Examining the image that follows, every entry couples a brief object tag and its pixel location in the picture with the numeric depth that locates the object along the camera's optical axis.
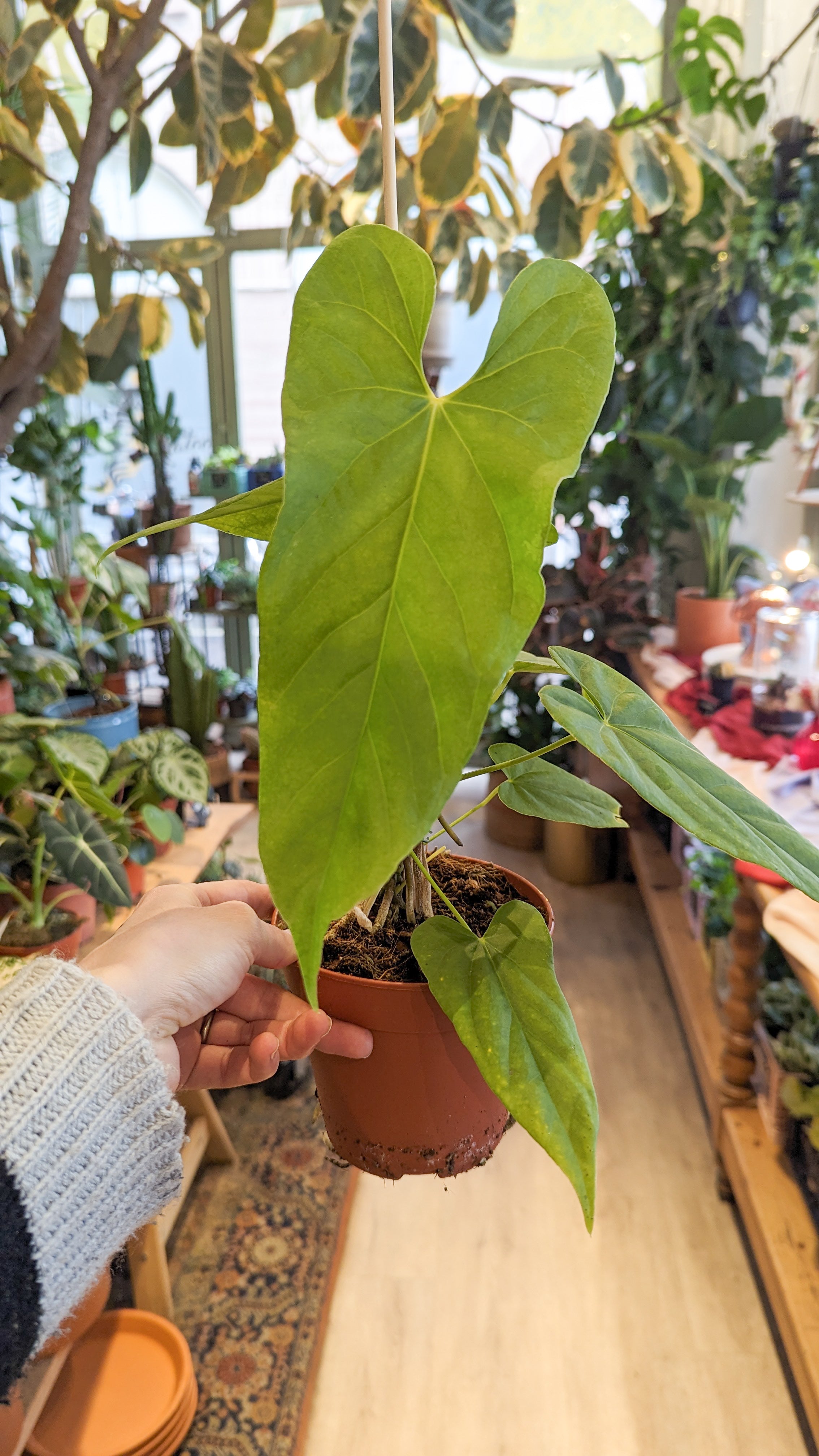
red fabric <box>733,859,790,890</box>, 1.49
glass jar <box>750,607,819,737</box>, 1.95
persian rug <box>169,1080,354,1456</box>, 1.47
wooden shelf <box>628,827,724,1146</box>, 1.96
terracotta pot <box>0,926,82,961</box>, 1.46
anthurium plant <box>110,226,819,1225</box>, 0.38
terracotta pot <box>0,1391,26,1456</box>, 1.11
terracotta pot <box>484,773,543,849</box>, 3.41
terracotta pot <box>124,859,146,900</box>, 1.78
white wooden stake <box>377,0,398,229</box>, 0.46
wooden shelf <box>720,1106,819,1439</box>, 1.31
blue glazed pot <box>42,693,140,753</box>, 2.13
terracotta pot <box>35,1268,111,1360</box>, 1.28
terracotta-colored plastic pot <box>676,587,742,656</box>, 2.71
